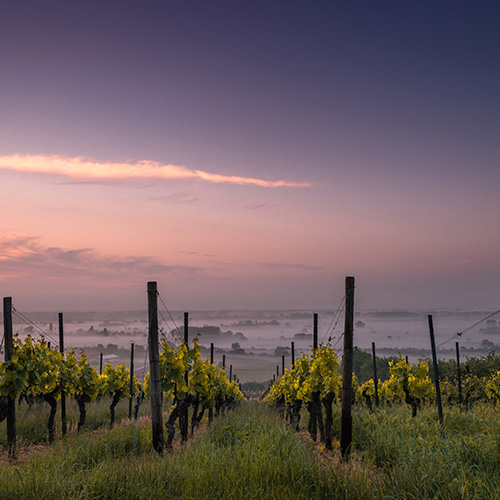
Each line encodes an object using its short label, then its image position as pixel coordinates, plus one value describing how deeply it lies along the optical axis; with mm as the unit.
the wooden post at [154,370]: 9266
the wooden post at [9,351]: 11672
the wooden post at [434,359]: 13047
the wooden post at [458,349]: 24506
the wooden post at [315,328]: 16516
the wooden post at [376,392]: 21305
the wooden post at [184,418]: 12430
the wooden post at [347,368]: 9266
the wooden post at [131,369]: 21144
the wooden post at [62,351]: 15164
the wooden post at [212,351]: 22897
